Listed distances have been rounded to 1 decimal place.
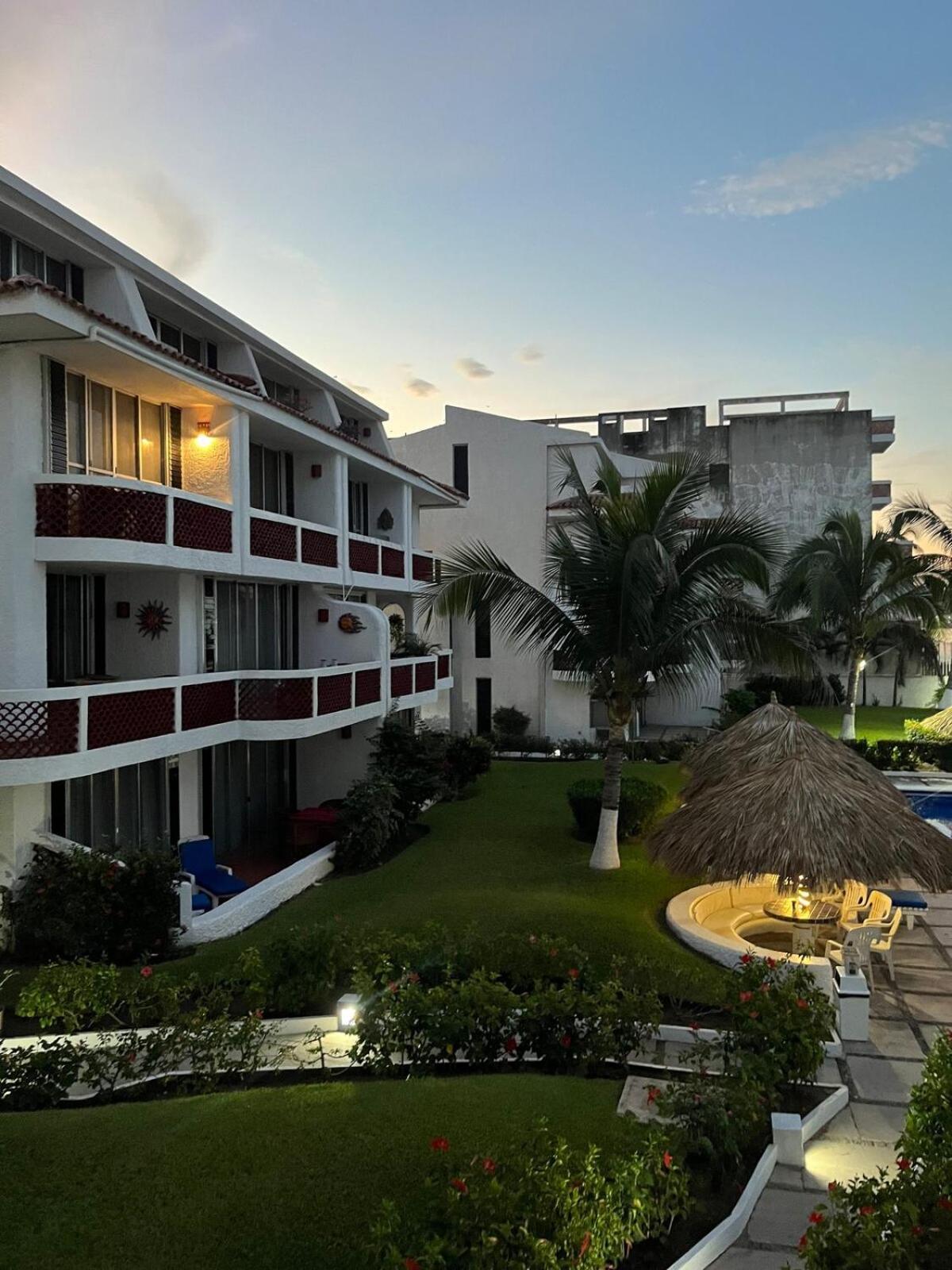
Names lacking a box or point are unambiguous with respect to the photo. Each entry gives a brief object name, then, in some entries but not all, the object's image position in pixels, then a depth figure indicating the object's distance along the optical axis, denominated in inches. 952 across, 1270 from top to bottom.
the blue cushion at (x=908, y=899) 482.6
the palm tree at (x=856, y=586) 1001.5
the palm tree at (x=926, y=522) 904.9
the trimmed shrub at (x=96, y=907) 410.0
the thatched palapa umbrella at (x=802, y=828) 418.9
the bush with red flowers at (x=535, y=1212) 192.7
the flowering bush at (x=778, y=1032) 295.9
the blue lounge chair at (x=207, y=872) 514.0
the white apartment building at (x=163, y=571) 429.4
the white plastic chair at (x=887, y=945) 432.5
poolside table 450.3
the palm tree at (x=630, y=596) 533.0
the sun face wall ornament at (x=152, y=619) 538.6
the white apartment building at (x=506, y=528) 1206.9
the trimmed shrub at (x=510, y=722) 1203.9
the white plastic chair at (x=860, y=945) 419.2
